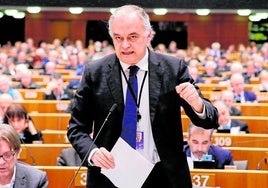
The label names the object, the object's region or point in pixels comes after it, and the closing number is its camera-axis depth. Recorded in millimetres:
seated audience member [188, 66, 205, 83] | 25812
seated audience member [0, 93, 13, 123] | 16535
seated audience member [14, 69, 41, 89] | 25109
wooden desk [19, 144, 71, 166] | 12555
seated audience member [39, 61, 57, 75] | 31640
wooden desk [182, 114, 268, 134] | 17821
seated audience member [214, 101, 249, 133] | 16449
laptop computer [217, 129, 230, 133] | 15856
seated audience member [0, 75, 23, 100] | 21251
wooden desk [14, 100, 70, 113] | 20579
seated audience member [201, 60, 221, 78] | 31811
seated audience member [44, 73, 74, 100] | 23151
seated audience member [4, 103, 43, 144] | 13791
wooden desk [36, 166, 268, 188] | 9761
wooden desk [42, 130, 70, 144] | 14848
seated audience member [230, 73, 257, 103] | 23281
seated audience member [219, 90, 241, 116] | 19636
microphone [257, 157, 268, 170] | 12176
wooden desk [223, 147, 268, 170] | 12855
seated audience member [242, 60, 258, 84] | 32037
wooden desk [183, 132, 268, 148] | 14605
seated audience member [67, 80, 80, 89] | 25919
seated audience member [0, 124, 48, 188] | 6091
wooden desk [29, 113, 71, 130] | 17678
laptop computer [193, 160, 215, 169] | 10675
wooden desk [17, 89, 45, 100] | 23494
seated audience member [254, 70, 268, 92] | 25452
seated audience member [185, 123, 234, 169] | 11347
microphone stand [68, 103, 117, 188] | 5191
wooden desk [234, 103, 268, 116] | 20750
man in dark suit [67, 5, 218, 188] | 5223
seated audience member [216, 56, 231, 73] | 36013
